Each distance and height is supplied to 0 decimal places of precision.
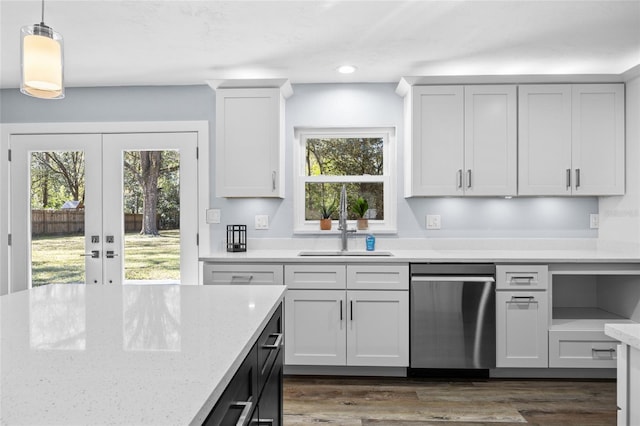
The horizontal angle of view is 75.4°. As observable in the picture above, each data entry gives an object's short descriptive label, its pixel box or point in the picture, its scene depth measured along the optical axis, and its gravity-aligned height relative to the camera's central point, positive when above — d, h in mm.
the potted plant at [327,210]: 3686 -3
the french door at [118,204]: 3658 +51
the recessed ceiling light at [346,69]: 3221 +1112
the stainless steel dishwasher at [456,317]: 2916 -761
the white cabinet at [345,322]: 2982 -810
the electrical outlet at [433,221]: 3562 -98
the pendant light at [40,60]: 1351 +496
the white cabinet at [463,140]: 3234 +544
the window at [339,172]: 3678 +339
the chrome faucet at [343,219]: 3424 -78
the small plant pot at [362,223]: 3578 -116
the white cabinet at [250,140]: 3303 +559
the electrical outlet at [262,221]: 3631 -99
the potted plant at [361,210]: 3580 -3
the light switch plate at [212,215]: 3635 -46
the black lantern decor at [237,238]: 3477 -239
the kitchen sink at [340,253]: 3262 -352
